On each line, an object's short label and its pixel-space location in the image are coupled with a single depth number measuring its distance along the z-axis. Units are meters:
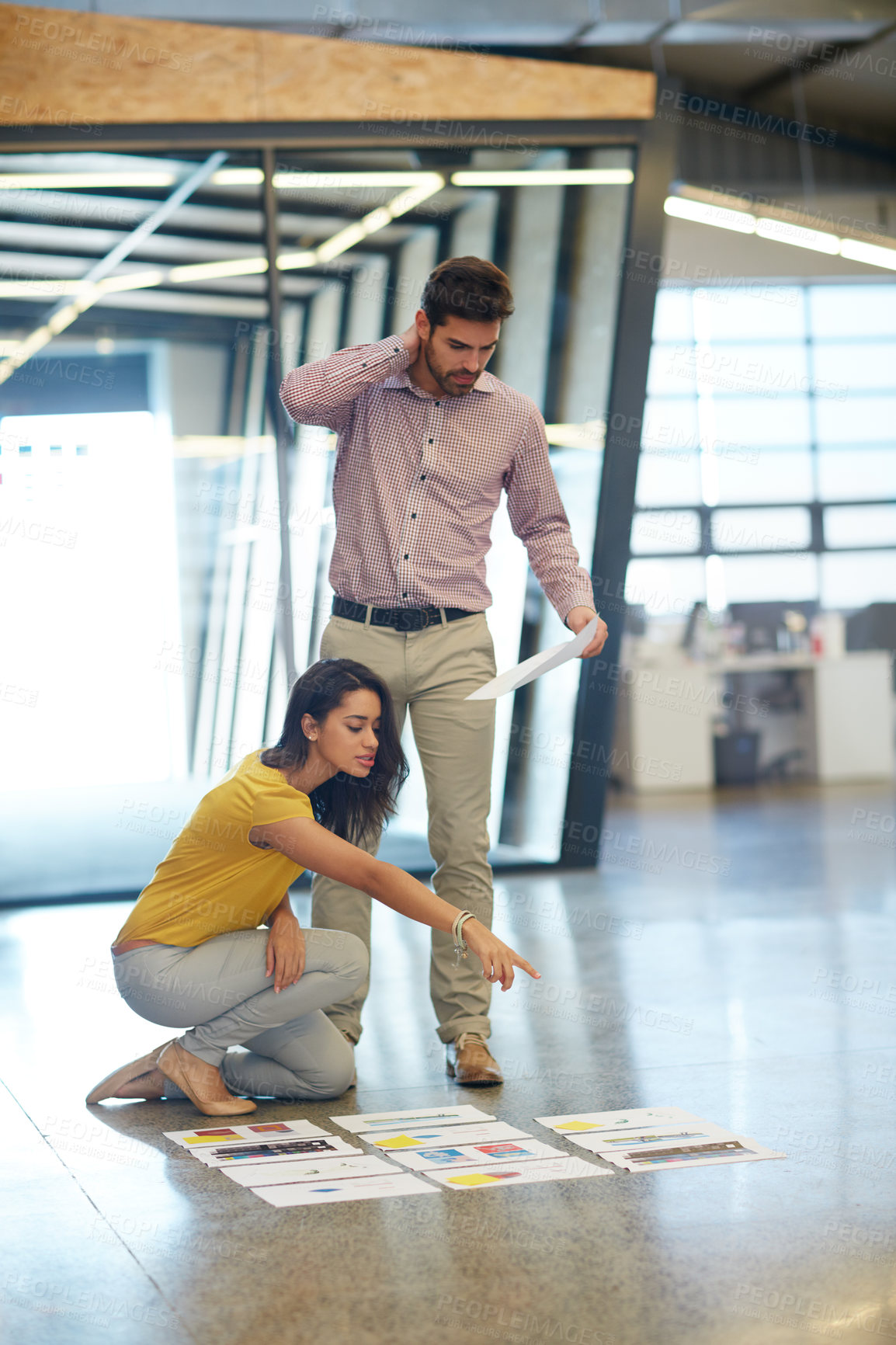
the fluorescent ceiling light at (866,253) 12.27
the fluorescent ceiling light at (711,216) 11.72
